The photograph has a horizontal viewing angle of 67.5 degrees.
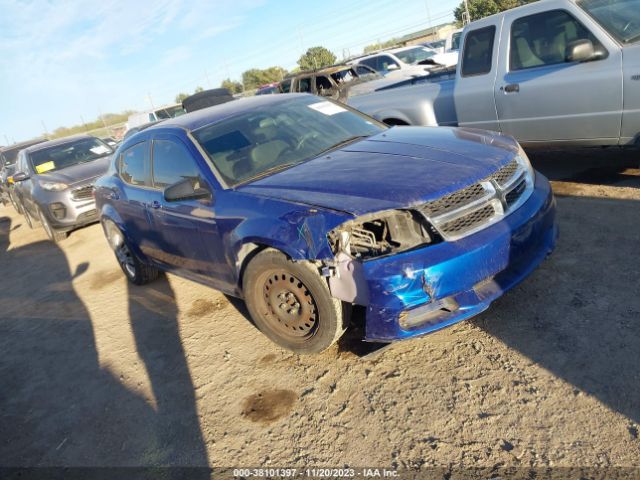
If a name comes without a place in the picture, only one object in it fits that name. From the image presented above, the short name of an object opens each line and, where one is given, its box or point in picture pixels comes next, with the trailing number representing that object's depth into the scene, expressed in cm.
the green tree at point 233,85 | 5619
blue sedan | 263
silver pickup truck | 443
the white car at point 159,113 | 2094
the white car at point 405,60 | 1049
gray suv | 806
